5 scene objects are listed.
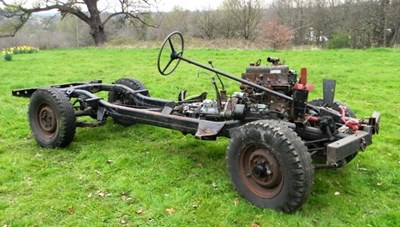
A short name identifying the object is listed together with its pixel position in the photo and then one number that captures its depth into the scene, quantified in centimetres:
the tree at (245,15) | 3256
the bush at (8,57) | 1650
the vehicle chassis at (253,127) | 341
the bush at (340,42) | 2877
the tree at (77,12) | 2698
